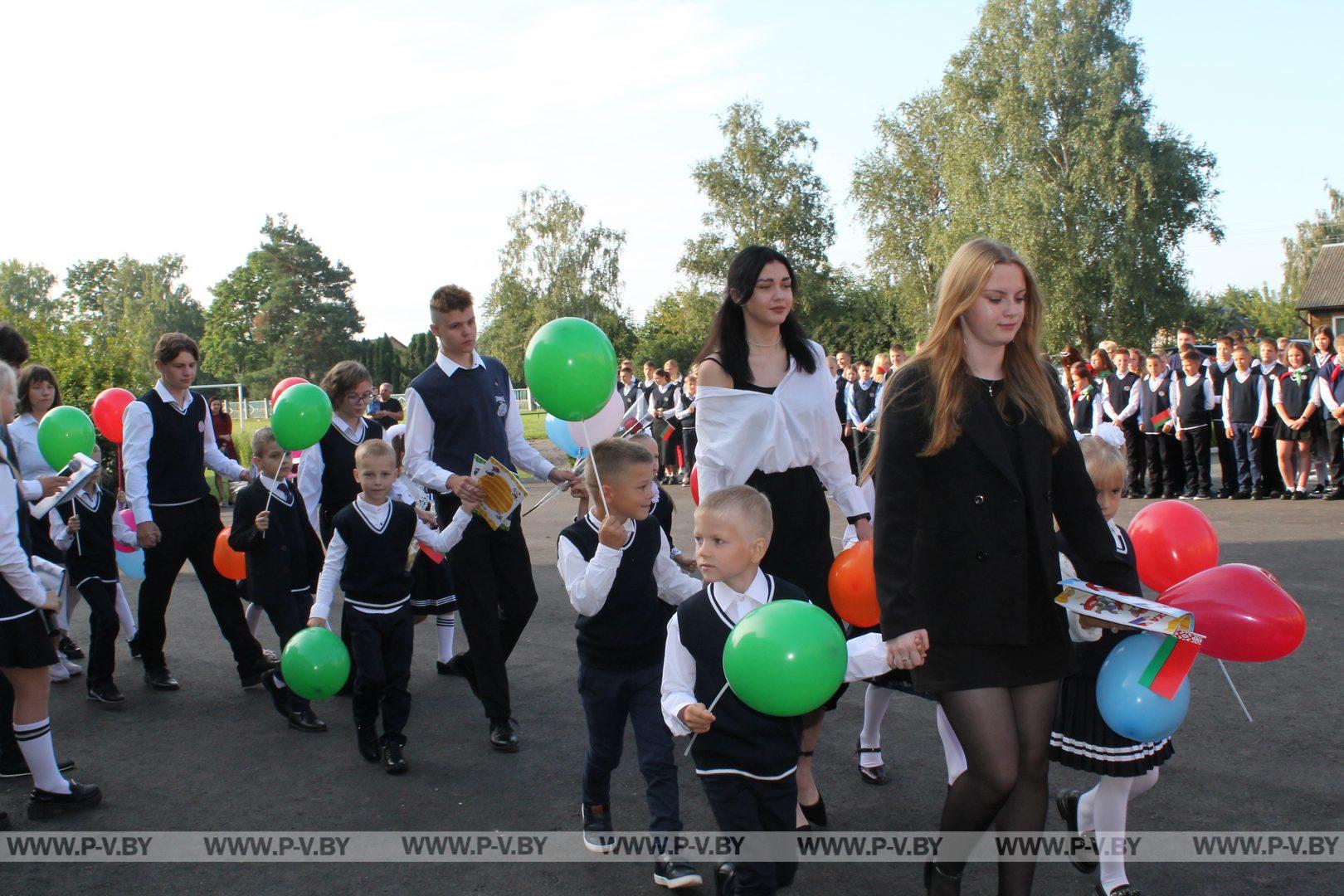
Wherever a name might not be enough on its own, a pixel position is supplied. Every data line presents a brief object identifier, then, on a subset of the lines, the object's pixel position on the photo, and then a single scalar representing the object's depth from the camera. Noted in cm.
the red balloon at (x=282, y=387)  617
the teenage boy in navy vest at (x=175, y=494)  583
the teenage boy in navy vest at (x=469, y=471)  489
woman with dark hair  379
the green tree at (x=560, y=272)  6131
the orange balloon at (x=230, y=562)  600
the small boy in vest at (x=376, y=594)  486
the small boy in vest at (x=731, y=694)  294
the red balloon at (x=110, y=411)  771
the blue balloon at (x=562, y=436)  718
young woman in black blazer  274
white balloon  544
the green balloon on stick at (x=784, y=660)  269
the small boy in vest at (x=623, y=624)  352
